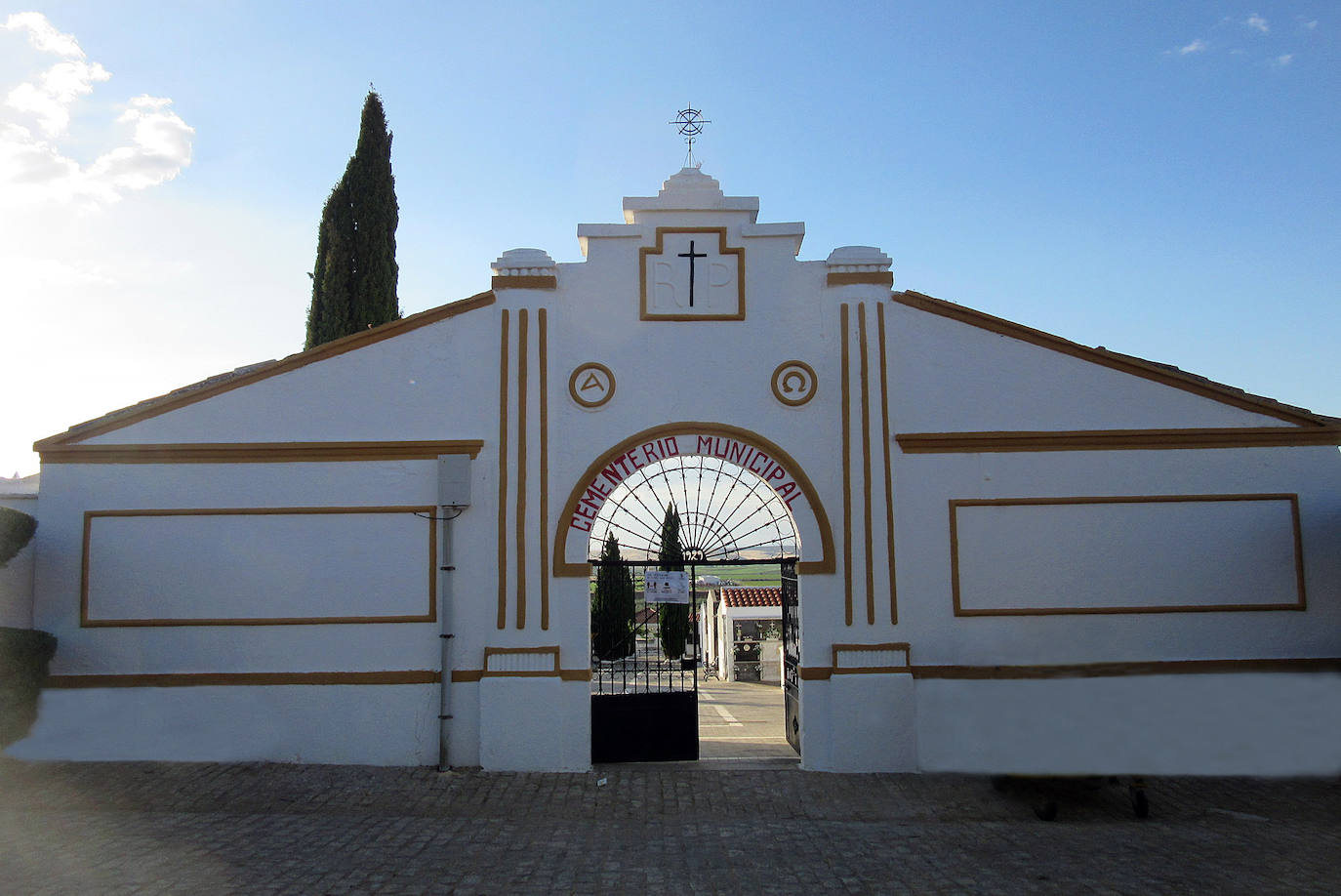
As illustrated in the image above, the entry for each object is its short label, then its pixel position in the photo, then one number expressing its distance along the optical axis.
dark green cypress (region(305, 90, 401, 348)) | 18.53
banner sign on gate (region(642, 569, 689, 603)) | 10.20
